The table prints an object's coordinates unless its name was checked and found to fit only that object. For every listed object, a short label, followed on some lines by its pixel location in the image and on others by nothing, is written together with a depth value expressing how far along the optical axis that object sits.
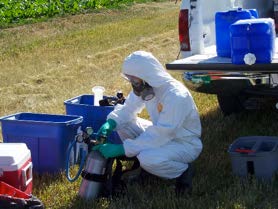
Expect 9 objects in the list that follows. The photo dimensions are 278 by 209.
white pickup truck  5.18
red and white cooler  4.20
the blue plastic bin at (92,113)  5.40
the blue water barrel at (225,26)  5.61
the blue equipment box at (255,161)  4.70
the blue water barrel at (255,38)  4.88
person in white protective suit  4.45
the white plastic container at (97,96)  5.67
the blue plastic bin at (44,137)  4.92
